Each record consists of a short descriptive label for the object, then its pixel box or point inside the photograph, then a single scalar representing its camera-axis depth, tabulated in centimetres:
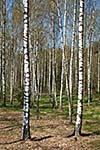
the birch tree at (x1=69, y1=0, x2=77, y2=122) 1243
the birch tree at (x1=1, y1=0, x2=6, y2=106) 1974
